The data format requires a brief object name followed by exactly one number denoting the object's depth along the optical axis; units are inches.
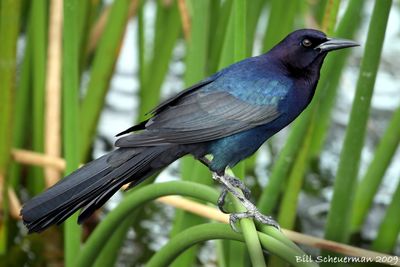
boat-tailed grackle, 184.9
